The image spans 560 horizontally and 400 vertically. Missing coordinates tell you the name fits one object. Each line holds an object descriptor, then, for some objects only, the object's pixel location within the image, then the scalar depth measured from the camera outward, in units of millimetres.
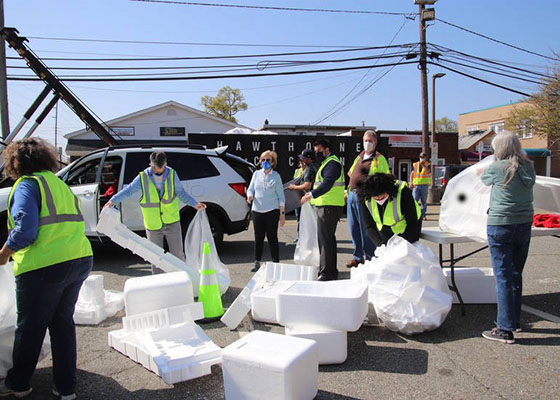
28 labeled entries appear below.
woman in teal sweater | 3582
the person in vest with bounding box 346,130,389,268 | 5773
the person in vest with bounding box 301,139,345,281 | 5363
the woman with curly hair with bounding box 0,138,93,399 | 2624
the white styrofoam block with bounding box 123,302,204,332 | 3467
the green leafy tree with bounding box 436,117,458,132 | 77938
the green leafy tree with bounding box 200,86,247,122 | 50625
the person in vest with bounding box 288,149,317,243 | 6184
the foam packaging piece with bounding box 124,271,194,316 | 3828
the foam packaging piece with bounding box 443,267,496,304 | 4598
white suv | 6637
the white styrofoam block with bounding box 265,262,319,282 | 4469
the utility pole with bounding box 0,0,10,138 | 13609
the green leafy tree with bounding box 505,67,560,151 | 21781
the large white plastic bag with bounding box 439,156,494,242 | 4430
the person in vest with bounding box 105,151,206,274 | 5008
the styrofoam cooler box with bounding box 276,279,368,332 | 3199
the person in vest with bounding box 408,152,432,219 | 11953
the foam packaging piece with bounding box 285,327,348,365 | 3193
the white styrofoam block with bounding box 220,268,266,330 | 3938
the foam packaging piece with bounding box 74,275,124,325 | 4254
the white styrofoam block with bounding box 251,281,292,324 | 4051
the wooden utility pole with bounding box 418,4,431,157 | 16734
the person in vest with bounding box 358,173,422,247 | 4195
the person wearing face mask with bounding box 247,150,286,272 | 6035
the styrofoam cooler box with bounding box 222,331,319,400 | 2482
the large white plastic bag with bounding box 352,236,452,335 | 3719
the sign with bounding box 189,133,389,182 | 13141
